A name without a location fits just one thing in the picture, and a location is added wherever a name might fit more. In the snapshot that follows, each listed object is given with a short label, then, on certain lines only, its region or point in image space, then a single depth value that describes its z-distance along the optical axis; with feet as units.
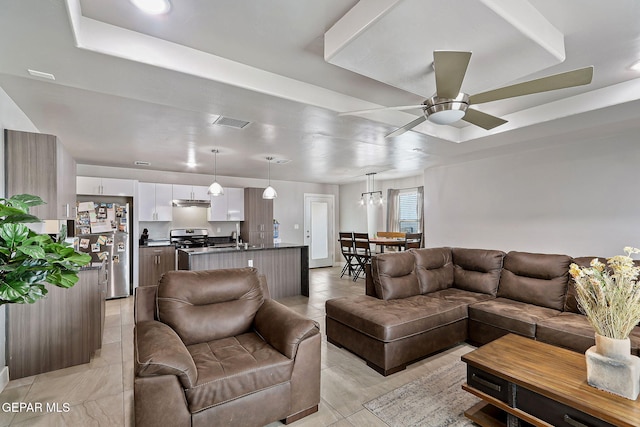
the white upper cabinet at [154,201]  19.34
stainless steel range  20.67
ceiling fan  5.33
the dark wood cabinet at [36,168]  8.22
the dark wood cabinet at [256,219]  22.93
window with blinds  24.86
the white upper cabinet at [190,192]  20.40
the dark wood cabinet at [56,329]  8.52
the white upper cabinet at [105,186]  16.90
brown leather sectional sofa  8.81
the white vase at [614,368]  5.14
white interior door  27.94
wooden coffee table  4.99
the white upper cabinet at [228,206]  21.77
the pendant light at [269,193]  17.29
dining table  21.44
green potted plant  3.96
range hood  20.20
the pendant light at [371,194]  25.38
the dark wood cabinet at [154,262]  18.74
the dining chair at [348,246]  23.01
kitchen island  15.12
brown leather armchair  5.41
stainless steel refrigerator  16.20
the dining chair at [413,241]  20.47
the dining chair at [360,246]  21.71
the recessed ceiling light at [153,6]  5.26
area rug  6.78
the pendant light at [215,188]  15.71
